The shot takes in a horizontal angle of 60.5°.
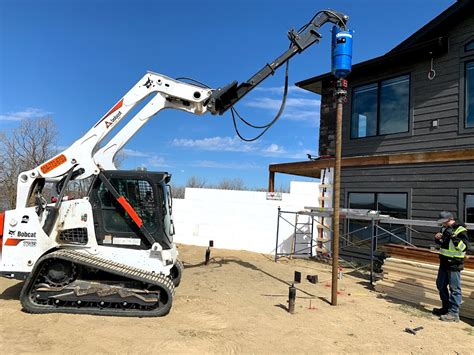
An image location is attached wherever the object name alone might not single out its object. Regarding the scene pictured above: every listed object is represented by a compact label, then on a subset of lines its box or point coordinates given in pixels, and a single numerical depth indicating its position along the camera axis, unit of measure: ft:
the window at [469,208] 32.96
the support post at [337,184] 25.44
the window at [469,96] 34.14
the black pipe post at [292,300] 23.52
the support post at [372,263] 32.81
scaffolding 34.08
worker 23.49
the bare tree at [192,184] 149.79
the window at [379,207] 38.40
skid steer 22.11
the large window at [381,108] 39.83
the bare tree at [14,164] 73.10
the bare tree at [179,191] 106.32
